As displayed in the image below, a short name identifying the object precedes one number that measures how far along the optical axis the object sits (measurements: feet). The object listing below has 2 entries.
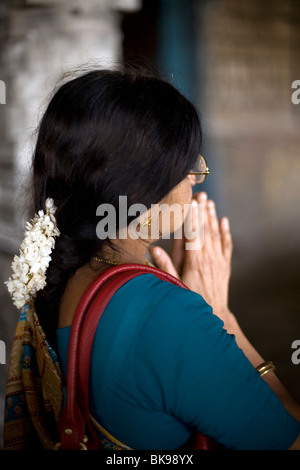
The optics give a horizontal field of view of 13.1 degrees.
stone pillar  7.52
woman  4.66
